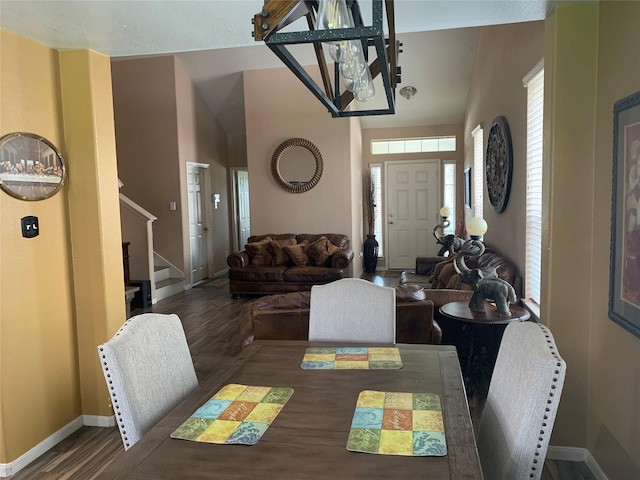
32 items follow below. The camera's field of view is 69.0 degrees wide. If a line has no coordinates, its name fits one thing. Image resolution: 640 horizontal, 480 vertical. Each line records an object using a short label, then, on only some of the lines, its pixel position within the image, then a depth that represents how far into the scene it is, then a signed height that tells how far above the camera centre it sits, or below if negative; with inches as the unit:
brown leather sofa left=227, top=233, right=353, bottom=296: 249.6 -30.1
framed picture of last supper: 92.1 +10.4
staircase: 261.7 -39.7
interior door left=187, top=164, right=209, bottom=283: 297.4 -7.9
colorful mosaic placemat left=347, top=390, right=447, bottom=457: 46.4 -23.8
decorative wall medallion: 165.5 +15.5
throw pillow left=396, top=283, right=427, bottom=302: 113.3 -21.4
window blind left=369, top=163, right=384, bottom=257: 340.2 +6.2
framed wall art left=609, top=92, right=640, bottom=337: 70.1 -2.7
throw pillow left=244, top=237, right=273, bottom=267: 264.2 -24.8
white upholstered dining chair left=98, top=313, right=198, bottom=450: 55.6 -20.7
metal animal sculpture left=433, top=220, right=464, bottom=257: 129.3 -14.1
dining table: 43.1 -24.0
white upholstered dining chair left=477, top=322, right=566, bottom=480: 45.6 -21.1
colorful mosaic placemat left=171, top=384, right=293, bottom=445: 49.7 -23.8
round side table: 111.2 -34.4
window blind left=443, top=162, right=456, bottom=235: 329.7 +13.4
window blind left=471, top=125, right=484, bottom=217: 239.0 +19.7
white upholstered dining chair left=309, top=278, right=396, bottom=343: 87.4 -19.9
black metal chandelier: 40.5 +17.3
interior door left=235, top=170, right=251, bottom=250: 373.1 +1.5
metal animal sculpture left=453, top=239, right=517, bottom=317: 110.1 -19.2
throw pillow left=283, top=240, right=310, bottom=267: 257.9 -25.1
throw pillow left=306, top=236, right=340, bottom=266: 255.8 -23.1
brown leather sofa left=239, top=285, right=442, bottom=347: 111.7 -26.7
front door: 333.1 -1.8
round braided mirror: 275.1 +26.4
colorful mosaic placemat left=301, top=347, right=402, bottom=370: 70.2 -23.7
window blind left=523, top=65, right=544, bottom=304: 132.6 +6.7
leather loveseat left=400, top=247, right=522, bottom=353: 128.4 -26.8
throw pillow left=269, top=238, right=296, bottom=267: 264.4 -25.0
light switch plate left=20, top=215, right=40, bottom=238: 97.0 -2.2
